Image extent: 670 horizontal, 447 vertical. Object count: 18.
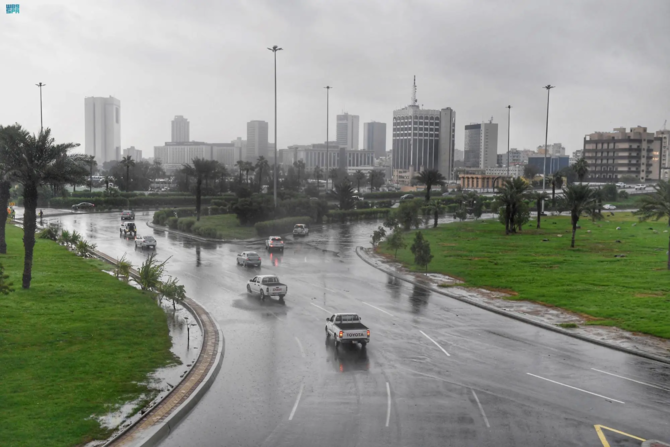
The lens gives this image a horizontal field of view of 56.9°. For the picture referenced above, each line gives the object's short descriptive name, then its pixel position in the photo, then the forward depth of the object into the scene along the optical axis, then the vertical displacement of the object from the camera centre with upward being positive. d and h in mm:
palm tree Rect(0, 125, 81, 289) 34062 +1117
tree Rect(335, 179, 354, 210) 105562 -899
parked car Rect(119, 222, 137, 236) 71188 -4997
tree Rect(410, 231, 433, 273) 48469 -4838
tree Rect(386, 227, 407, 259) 56938 -4701
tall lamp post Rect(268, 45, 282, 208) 79819 +18086
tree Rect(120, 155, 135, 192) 130000 +5226
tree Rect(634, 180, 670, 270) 53281 -705
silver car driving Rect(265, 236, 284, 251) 61719 -5524
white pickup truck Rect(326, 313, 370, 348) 25891 -5889
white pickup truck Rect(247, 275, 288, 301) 36781 -5866
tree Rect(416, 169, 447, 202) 105812 +2270
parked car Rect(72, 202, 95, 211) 107438 -3599
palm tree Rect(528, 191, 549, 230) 87838 -556
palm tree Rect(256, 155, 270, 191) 162125 +6742
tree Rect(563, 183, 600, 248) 65125 -648
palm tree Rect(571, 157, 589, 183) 133000 +5769
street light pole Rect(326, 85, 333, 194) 109231 +15382
